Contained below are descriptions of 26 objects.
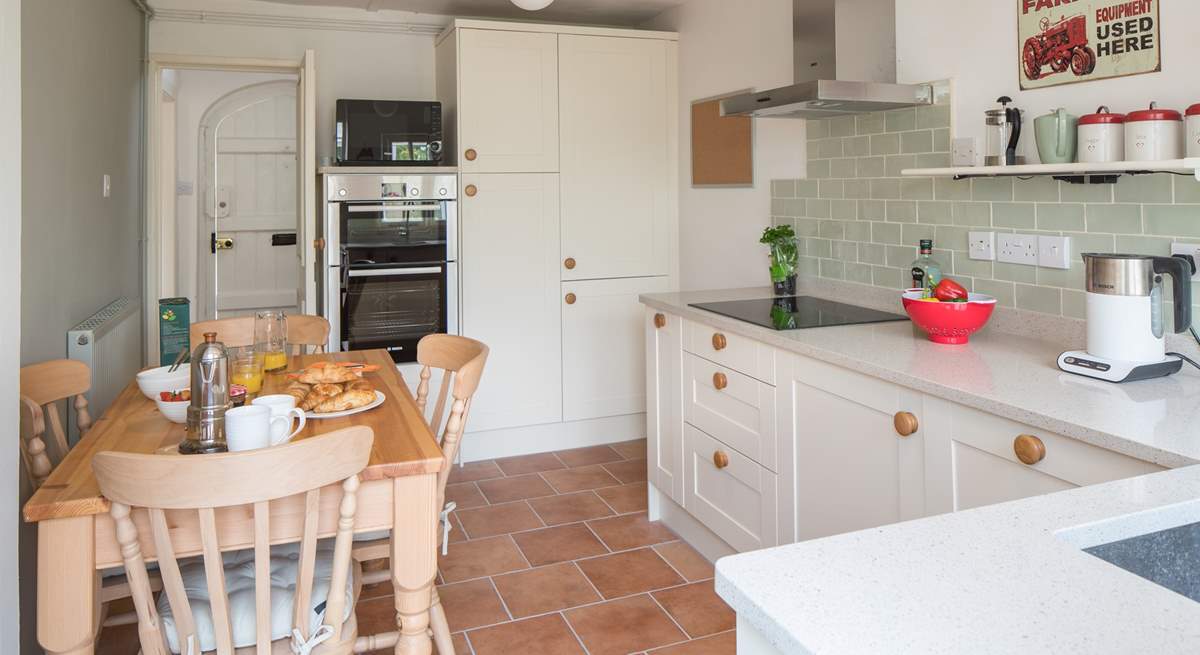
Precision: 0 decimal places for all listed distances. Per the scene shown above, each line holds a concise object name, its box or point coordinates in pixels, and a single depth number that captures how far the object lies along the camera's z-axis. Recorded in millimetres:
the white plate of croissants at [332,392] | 2090
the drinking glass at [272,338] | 2551
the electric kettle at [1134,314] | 1822
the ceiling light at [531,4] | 2920
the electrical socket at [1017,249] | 2414
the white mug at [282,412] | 1778
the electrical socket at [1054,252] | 2301
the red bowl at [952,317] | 2275
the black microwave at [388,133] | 4031
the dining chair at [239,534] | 1423
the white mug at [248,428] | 1650
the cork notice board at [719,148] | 3846
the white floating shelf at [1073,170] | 1811
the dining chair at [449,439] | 2109
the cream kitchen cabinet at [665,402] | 3238
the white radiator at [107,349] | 2877
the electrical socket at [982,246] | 2555
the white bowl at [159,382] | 2209
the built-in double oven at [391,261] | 4004
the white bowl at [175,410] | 2008
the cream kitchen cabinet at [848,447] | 2031
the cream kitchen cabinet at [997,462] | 1531
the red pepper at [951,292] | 2299
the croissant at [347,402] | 2082
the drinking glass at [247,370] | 2295
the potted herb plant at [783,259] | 3398
